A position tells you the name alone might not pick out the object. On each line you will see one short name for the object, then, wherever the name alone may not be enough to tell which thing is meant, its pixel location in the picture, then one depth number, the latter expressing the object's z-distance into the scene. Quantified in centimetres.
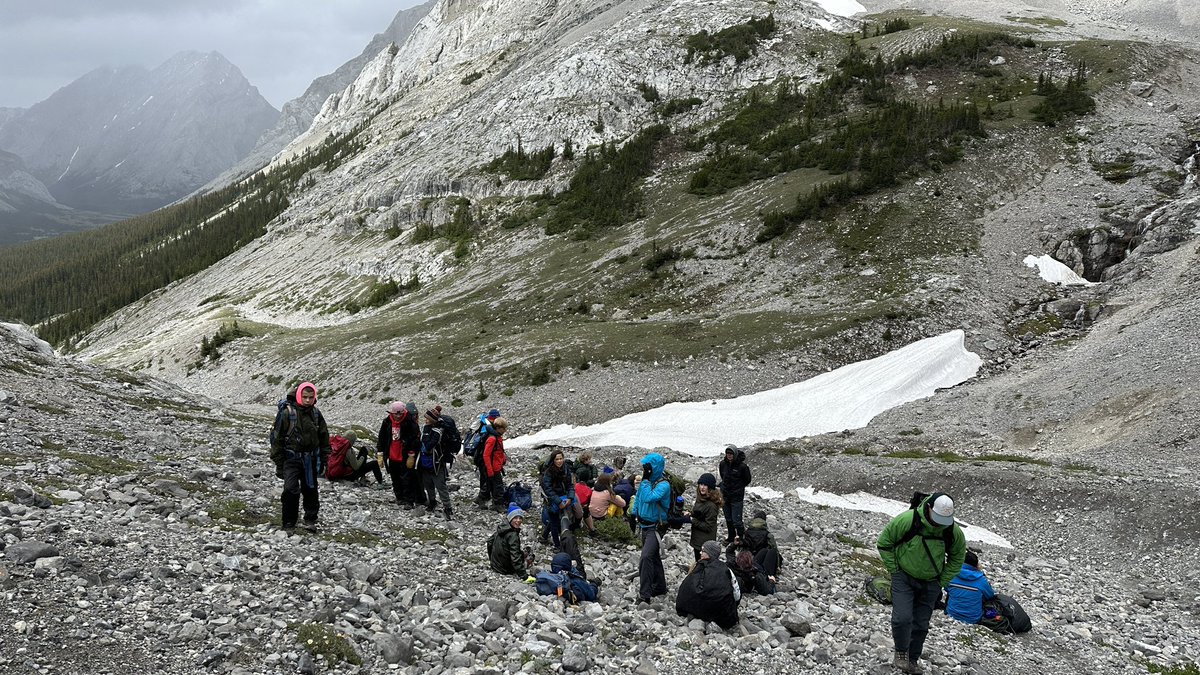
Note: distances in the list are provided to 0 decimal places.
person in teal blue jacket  1328
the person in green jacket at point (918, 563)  1048
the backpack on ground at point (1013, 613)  1354
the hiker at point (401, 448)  1734
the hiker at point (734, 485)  1738
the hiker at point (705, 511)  1530
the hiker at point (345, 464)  1984
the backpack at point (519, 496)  1828
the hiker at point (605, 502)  1786
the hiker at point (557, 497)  1591
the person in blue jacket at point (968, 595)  1362
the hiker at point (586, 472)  1908
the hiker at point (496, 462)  1825
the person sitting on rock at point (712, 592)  1198
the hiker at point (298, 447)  1320
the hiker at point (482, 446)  1862
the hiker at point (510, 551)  1372
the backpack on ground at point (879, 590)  1453
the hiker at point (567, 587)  1273
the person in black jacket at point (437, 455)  1731
